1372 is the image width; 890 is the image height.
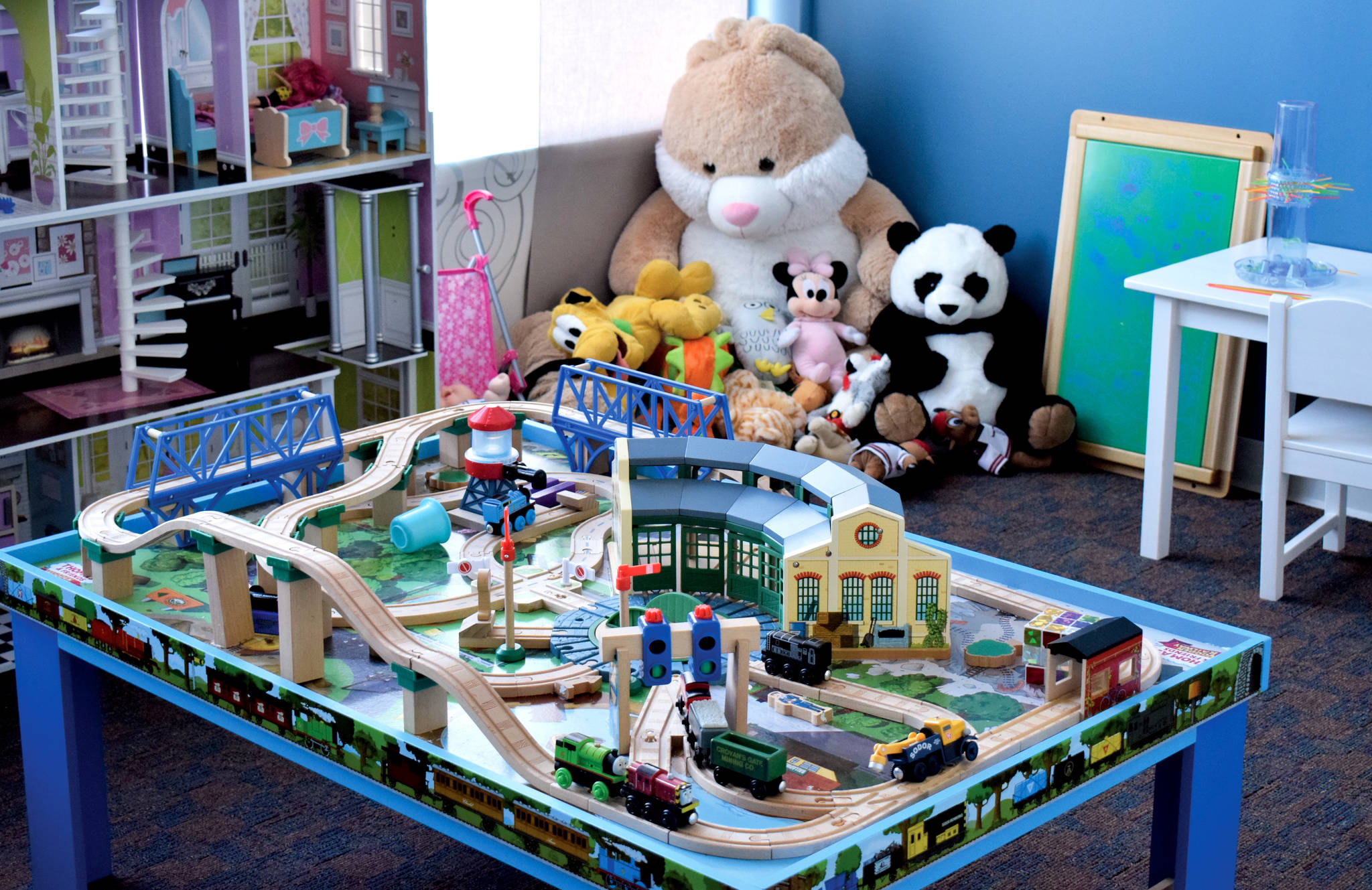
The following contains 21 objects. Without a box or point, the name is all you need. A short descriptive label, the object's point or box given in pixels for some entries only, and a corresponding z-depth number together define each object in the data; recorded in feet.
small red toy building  6.19
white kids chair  10.83
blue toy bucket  7.83
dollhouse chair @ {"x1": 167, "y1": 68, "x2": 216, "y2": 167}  11.17
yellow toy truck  5.76
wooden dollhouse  10.69
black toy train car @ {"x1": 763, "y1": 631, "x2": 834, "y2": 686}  6.50
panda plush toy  14.20
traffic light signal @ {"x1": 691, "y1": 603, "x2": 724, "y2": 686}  5.98
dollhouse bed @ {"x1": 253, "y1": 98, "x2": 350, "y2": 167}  11.55
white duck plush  14.19
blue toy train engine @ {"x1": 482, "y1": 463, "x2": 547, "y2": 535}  7.80
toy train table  5.64
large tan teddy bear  14.49
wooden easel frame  13.29
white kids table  11.48
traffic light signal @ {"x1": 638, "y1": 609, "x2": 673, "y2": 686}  5.85
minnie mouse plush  14.71
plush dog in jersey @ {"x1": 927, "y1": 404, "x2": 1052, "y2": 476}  14.15
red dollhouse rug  10.95
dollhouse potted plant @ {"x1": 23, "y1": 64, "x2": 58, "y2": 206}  10.16
